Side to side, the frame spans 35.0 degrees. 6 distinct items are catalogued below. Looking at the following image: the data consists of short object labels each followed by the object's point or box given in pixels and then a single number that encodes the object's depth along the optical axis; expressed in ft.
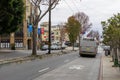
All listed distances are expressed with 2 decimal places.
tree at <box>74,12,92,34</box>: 217.10
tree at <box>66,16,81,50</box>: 150.20
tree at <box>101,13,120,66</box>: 33.51
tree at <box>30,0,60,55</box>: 78.37
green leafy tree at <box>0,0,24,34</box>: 75.31
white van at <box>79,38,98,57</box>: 86.14
